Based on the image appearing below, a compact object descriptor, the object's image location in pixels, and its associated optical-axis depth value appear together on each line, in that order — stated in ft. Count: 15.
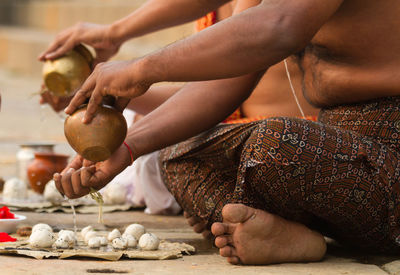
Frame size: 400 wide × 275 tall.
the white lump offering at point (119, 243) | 17.75
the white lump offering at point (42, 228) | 17.66
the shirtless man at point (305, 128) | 14.39
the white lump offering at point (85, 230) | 18.90
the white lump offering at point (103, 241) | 17.96
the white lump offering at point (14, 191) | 26.08
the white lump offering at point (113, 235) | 18.47
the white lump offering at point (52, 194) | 26.00
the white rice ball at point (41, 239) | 17.31
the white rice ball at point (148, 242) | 17.60
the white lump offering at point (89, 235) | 18.26
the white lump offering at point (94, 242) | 17.76
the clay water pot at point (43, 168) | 27.04
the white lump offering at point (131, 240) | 17.92
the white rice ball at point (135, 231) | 18.60
